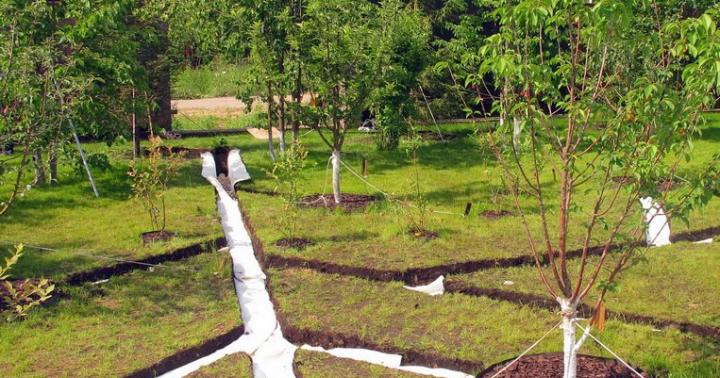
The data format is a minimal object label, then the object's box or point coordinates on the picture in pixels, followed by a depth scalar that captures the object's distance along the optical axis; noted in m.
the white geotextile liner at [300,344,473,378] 6.69
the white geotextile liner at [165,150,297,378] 6.94
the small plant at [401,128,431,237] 10.60
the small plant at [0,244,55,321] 7.78
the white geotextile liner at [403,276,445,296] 8.68
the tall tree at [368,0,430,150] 12.29
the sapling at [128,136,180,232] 10.77
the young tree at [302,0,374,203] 12.24
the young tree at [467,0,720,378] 5.05
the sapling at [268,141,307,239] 10.40
